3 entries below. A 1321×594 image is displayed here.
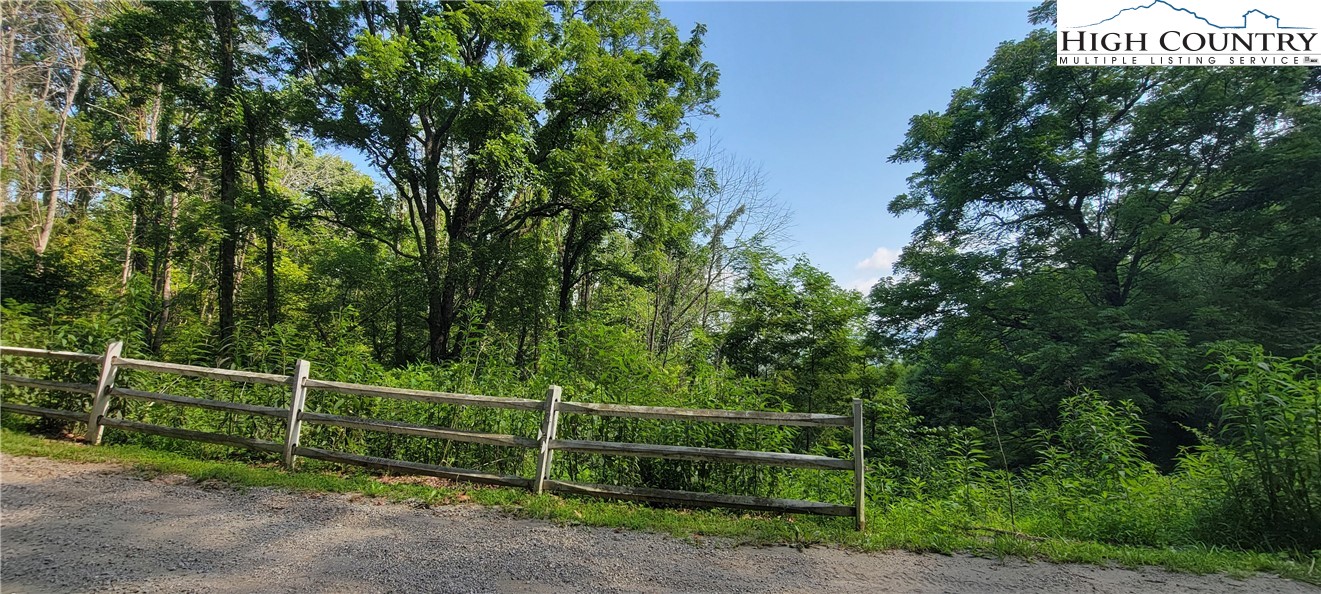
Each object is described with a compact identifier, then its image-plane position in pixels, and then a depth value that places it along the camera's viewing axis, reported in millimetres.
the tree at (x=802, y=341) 11500
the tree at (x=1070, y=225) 11742
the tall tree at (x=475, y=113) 11859
